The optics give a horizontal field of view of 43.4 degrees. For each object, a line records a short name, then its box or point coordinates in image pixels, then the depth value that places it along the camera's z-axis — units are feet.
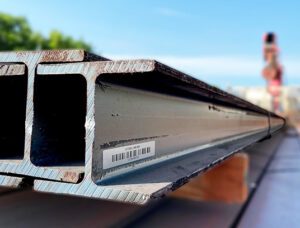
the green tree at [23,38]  72.64
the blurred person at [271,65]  34.17
